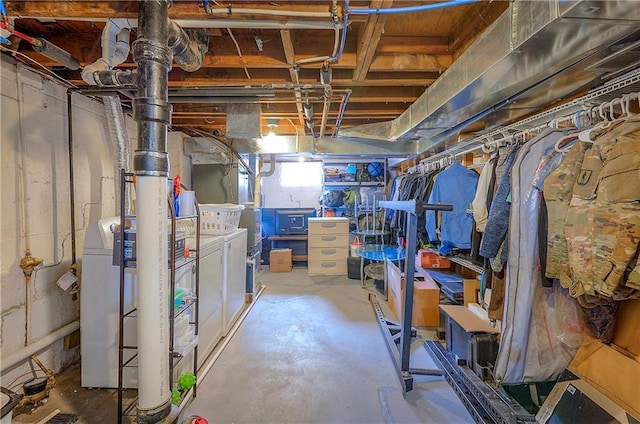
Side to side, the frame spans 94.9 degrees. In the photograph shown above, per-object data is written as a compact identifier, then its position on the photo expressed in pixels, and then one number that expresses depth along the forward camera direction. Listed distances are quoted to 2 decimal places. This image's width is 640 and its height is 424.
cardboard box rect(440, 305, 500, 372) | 2.00
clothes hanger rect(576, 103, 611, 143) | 1.31
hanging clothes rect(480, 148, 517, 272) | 1.80
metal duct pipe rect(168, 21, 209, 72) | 1.46
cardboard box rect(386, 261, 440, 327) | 3.00
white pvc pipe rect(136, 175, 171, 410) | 1.33
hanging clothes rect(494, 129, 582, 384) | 1.61
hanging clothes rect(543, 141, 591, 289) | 1.37
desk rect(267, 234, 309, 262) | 5.71
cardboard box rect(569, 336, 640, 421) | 1.32
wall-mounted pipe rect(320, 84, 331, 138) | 2.28
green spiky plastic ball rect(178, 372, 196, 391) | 1.73
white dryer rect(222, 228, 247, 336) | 2.76
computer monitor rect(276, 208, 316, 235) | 5.68
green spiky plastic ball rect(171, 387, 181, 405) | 1.69
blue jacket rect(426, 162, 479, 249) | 2.72
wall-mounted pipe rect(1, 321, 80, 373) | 1.80
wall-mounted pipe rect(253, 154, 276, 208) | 5.08
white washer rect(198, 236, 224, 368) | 2.25
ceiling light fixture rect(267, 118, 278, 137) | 3.58
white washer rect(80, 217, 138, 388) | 1.92
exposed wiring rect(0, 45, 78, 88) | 1.77
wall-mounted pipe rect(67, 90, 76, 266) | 2.28
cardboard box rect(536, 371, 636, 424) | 1.28
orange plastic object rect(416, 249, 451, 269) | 3.57
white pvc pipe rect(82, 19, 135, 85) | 1.58
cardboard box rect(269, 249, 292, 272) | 5.32
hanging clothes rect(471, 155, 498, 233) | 2.21
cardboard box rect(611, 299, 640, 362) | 1.42
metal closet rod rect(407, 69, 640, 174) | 1.34
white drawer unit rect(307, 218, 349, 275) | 5.04
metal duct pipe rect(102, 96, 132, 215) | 2.23
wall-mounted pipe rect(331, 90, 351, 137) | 2.46
